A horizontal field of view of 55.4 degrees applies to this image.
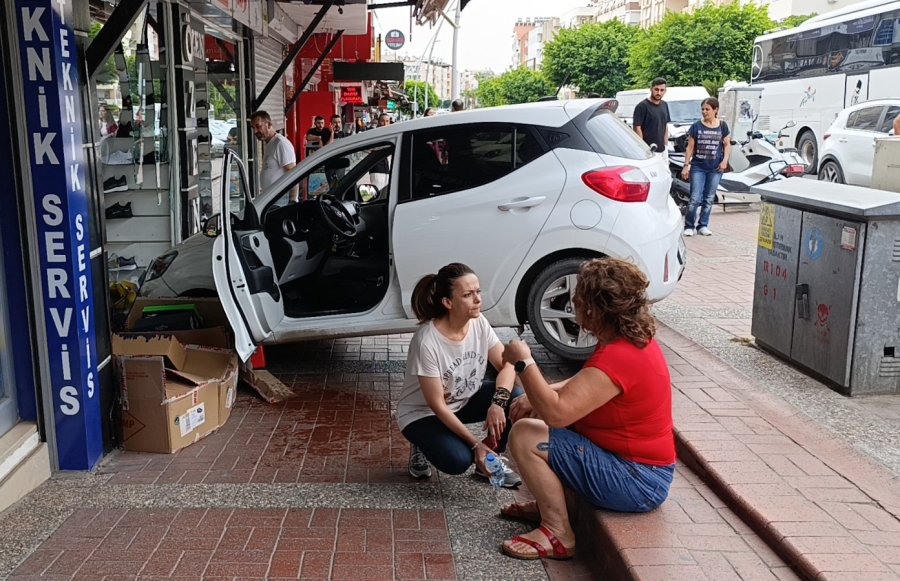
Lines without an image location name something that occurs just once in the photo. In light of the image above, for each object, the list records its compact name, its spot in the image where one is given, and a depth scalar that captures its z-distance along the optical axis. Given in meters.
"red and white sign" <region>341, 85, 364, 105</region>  26.33
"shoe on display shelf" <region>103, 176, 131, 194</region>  8.41
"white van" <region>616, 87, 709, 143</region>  23.11
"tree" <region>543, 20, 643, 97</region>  65.56
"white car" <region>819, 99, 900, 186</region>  15.07
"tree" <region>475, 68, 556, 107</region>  84.38
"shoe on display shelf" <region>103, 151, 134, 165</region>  8.34
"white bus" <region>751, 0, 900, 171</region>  20.30
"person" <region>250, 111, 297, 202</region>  10.20
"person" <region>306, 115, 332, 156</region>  15.92
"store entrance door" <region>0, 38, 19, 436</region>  4.04
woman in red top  3.36
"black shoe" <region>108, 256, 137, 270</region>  8.38
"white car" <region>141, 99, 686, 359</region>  5.69
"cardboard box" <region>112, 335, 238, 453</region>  4.67
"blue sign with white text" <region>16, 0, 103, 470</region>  3.96
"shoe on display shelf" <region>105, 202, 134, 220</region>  8.52
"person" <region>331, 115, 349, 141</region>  19.91
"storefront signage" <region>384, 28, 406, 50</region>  33.88
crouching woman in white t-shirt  4.04
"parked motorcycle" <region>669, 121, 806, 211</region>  15.02
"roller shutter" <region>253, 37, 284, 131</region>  14.15
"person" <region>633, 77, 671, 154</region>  12.12
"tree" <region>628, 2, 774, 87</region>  45.34
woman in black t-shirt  11.46
